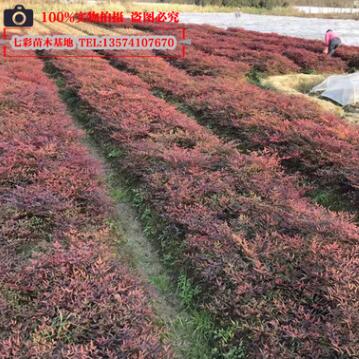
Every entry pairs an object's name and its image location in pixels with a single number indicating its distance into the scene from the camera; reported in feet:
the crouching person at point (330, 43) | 39.37
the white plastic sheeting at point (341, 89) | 26.12
